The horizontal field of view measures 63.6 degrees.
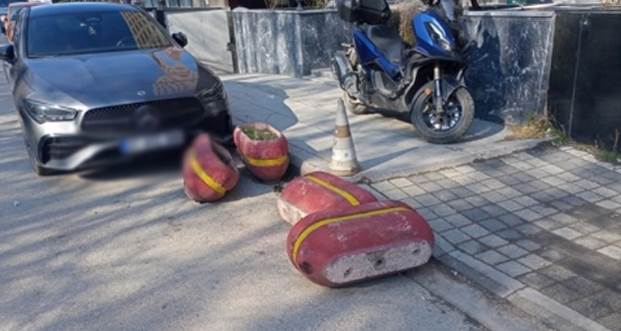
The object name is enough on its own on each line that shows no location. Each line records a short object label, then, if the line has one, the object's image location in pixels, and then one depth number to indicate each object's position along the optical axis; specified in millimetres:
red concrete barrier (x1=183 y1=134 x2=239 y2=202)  4133
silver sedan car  4281
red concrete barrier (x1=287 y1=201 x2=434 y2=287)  2893
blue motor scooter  4836
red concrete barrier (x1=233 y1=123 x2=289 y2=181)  4504
